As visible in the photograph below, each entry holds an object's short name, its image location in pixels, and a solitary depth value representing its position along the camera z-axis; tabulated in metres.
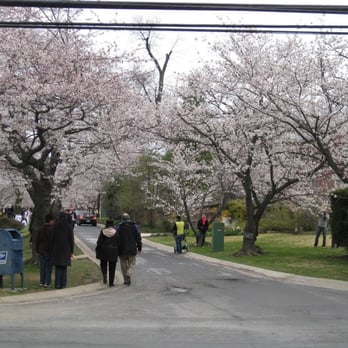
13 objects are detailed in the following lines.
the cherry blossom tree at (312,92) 18.02
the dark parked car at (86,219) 59.59
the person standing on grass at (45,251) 12.94
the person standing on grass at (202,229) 28.03
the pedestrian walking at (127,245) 13.88
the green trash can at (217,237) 24.98
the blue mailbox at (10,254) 11.93
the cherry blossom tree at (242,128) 20.66
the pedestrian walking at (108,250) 13.62
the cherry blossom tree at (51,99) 14.06
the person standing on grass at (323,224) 25.39
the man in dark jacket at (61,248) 12.66
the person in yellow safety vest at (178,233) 24.08
